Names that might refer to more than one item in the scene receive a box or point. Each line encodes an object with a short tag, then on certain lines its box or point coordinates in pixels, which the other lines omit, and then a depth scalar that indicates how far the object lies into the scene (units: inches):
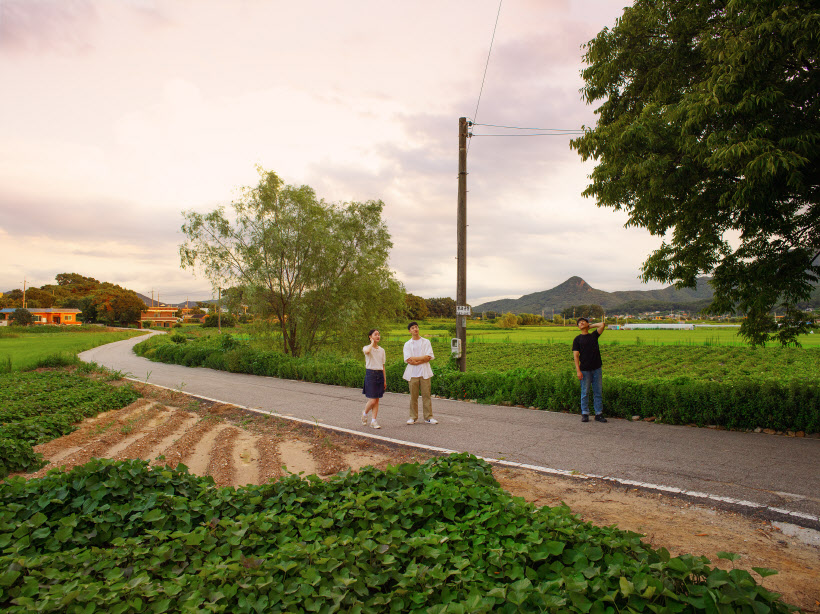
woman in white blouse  343.9
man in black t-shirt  351.9
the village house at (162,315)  4648.1
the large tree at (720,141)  226.2
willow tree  882.1
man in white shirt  354.3
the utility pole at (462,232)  535.2
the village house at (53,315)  3784.5
